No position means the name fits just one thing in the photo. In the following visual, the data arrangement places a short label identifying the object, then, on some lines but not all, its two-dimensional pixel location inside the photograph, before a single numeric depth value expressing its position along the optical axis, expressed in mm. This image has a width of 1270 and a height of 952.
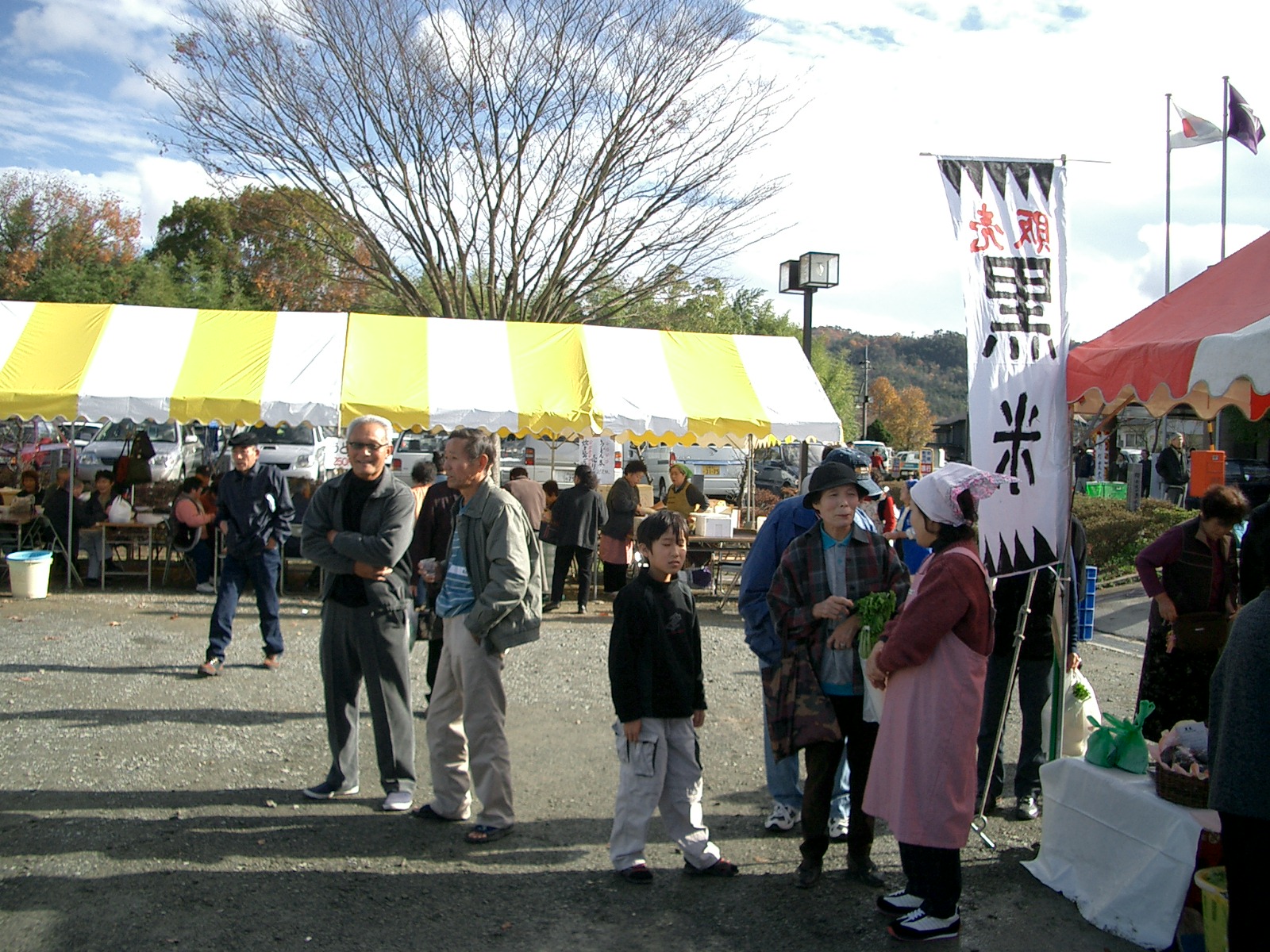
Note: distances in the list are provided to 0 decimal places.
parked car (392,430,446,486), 20002
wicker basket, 3543
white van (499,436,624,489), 15391
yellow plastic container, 3236
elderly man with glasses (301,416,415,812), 4766
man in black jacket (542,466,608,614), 10555
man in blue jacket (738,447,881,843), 4246
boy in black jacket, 3883
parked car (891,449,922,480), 34438
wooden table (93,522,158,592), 10977
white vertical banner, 4730
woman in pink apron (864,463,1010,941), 3354
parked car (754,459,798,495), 28705
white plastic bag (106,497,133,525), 11039
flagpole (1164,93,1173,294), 23609
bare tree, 15773
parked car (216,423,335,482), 19656
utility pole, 46806
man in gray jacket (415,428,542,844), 4387
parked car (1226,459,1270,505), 18734
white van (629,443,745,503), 23859
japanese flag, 14578
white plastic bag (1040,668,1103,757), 5012
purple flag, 14750
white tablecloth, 3529
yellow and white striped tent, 10117
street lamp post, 13492
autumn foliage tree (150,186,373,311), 18250
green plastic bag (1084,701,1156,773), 3967
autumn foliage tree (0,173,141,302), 31781
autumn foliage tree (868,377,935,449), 77750
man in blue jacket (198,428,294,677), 7156
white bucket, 10031
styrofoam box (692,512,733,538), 11195
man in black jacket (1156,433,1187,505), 19375
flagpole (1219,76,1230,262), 14695
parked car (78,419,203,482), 19344
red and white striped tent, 4270
